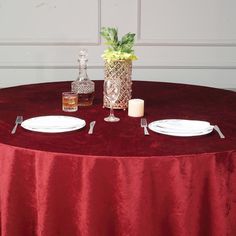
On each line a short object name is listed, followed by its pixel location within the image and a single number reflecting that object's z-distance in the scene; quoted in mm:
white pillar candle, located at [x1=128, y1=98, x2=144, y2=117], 3314
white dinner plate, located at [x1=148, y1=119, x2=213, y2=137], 3027
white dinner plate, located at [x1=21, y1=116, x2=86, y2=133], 3050
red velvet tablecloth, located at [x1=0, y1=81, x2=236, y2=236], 2821
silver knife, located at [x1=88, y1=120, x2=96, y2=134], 3063
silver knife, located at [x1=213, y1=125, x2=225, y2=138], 3026
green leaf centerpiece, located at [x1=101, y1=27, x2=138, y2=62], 3390
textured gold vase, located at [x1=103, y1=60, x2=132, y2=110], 3415
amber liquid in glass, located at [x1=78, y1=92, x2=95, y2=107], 3538
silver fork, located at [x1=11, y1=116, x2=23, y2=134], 3058
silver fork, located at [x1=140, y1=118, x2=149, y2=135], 3063
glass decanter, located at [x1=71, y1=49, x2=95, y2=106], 3547
